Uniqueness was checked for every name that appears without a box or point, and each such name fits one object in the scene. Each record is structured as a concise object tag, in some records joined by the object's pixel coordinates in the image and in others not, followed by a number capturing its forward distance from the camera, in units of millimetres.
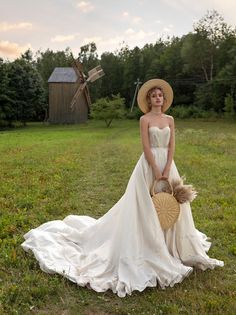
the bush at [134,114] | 58281
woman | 5113
